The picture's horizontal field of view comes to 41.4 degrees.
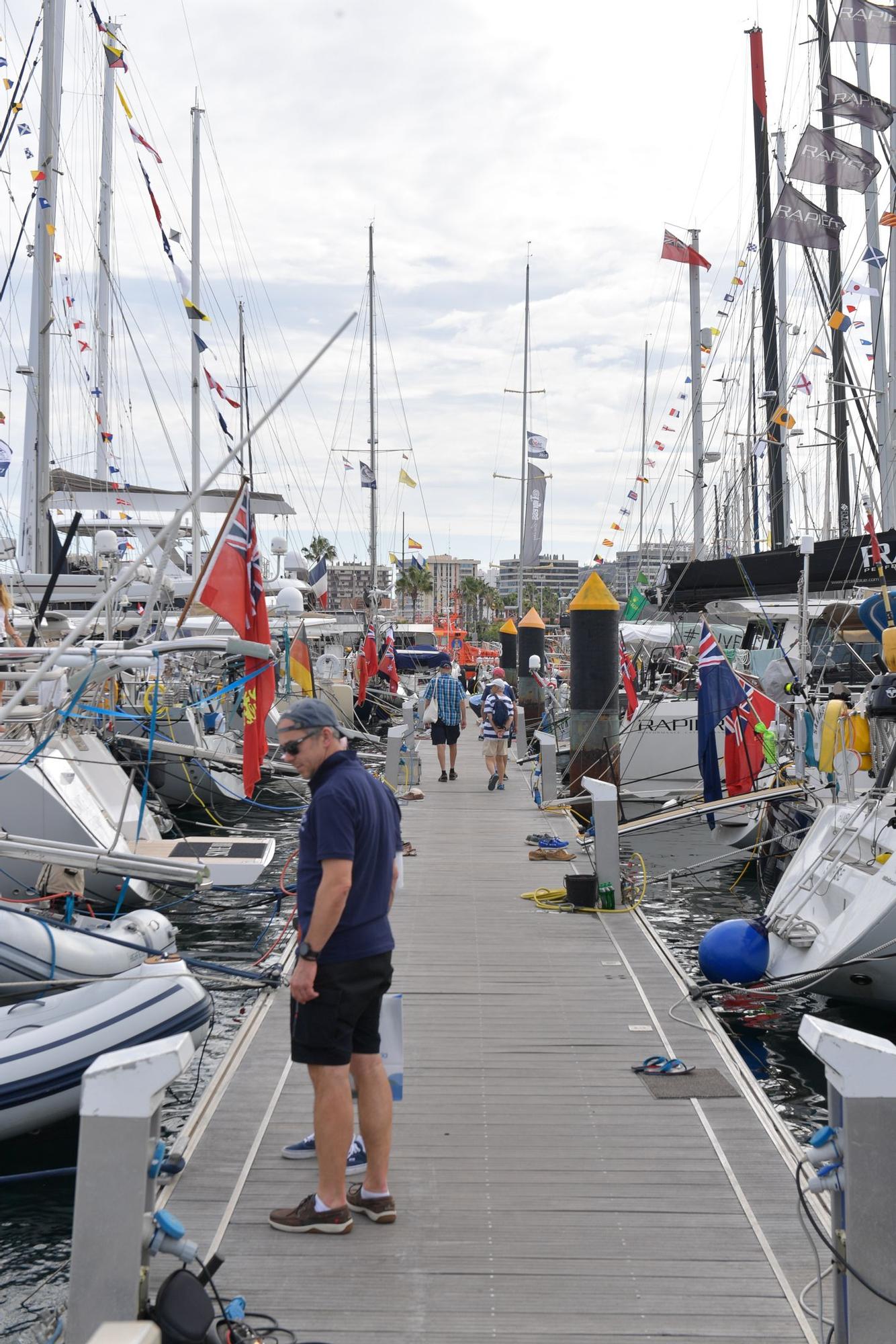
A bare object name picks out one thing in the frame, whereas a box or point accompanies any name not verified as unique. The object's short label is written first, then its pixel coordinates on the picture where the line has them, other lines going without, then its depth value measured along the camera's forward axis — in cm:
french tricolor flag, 2471
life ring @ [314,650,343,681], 2909
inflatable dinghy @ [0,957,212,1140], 571
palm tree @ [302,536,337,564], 8725
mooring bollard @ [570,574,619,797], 1616
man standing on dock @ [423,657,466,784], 1705
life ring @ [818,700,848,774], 965
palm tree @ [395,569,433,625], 10106
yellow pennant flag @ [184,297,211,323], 1550
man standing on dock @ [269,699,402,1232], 404
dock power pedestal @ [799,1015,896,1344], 312
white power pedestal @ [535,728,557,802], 1526
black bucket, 1000
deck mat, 572
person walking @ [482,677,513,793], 1638
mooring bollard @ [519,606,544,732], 2912
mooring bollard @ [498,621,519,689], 3822
